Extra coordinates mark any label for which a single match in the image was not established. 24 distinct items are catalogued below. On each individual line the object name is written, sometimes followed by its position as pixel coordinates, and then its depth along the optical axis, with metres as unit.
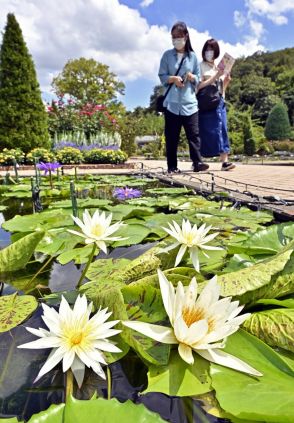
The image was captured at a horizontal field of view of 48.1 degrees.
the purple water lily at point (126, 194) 2.24
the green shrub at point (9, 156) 5.72
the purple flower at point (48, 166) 2.55
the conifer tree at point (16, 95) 7.30
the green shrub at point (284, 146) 15.48
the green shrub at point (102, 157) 6.68
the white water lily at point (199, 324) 0.42
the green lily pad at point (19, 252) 0.82
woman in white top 4.02
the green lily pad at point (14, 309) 0.59
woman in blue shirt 3.48
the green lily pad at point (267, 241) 0.80
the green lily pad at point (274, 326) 0.48
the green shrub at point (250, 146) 15.03
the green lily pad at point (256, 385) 0.35
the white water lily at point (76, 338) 0.42
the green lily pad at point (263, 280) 0.52
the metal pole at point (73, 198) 1.16
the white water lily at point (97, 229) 0.69
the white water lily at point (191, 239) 0.67
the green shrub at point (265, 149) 14.96
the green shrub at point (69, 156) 6.29
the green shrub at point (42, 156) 5.53
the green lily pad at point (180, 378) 0.41
